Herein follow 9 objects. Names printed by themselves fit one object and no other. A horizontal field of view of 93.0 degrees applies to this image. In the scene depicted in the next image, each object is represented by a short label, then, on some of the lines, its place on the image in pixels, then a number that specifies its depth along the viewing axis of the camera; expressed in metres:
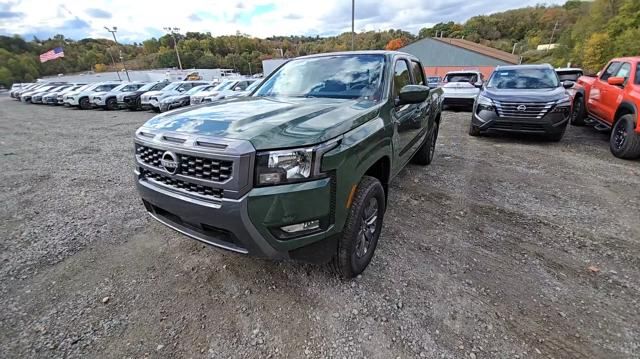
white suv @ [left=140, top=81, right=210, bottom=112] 15.04
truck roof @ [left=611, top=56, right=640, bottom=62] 5.66
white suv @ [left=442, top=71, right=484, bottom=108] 11.38
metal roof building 43.12
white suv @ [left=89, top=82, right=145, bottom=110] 17.47
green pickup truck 1.77
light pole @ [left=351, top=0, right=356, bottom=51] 23.68
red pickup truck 5.24
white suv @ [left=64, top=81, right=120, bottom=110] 18.77
